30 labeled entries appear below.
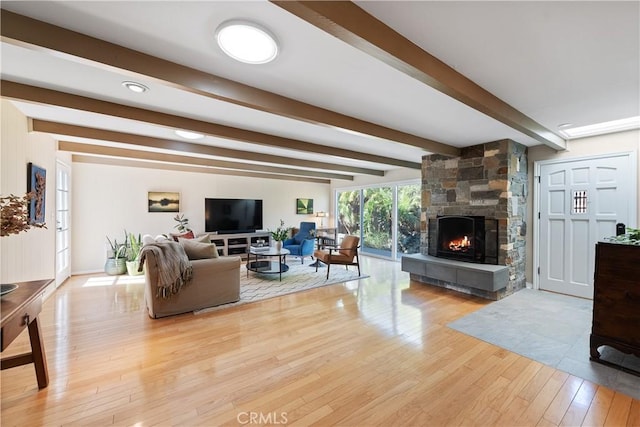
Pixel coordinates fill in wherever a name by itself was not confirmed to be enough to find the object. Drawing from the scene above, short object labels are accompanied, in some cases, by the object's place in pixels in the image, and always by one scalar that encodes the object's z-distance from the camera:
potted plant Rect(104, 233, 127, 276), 5.39
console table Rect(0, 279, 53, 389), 1.59
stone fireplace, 4.08
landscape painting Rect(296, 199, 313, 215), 8.66
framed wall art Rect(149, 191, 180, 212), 6.21
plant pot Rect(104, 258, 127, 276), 5.39
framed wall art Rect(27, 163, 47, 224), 3.30
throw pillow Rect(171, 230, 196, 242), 5.72
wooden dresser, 2.28
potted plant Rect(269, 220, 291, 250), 5.35
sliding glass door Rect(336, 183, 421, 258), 6.88
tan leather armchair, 5.28
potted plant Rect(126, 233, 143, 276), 5.33
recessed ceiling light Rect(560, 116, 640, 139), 3.49
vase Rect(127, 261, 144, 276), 5.32
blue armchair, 6.64
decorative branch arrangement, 1.69
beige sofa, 3.27
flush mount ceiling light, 1.61
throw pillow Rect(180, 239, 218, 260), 3.74
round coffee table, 5.07
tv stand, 6.76
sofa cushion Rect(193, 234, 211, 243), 4.26
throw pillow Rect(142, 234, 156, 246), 4.11
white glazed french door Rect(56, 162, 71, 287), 4.57
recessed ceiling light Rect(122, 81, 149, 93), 2.33
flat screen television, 6.90
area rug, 4.16
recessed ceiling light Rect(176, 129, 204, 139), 3.68
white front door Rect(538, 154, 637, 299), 3.71
